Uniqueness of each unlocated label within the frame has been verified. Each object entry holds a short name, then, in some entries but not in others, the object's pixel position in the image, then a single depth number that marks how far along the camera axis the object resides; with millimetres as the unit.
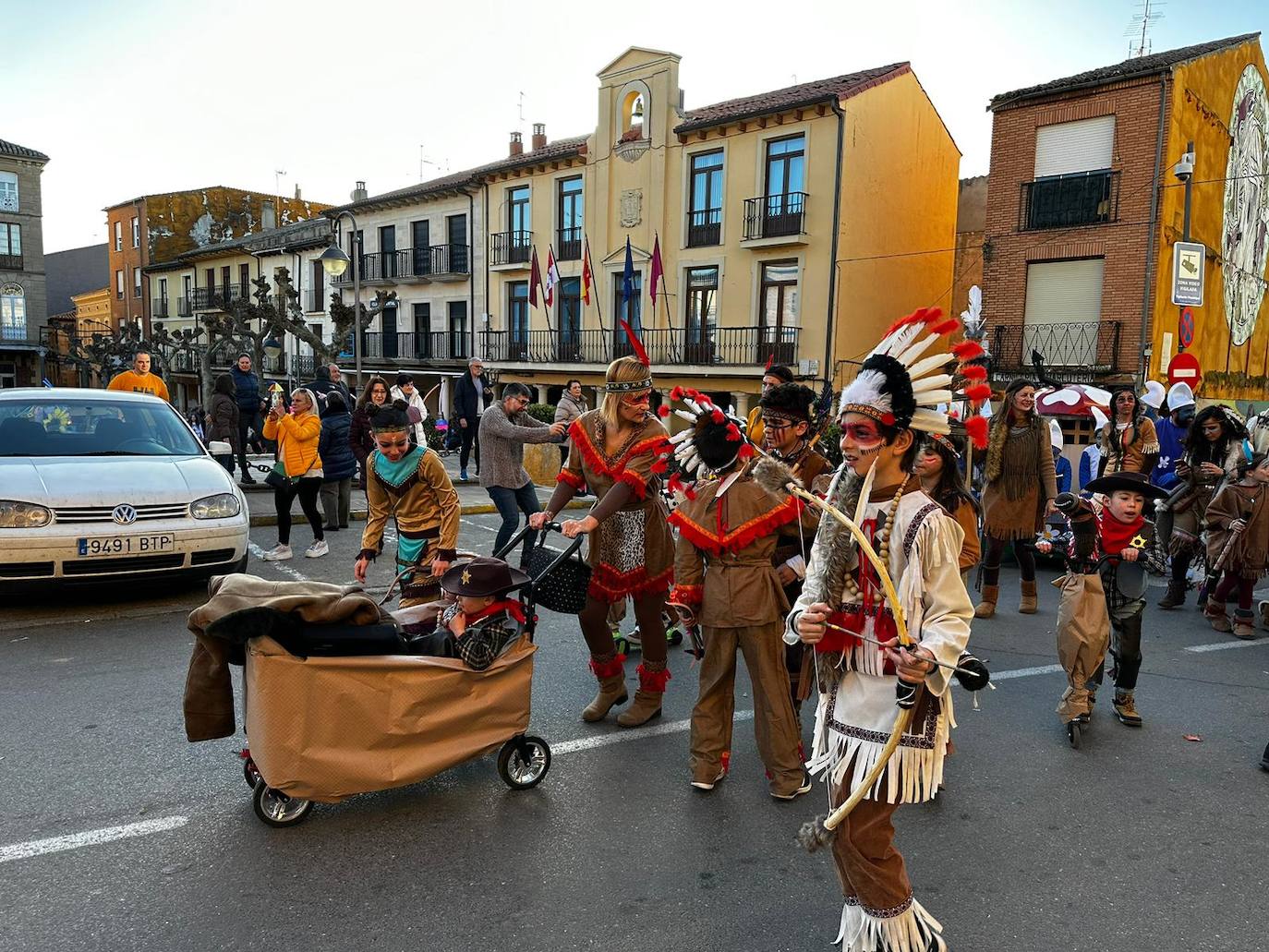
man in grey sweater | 7820
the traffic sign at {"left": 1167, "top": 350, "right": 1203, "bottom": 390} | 12375
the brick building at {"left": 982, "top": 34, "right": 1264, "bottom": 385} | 17672
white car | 6043
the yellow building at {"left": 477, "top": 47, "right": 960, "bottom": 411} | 22719
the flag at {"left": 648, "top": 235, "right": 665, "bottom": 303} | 22328
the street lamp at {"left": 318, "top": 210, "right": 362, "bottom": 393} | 15195
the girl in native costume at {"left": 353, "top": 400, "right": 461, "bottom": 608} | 4977
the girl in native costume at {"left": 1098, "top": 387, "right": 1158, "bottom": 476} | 8867
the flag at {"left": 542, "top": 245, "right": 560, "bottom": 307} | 23359
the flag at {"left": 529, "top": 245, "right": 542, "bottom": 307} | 24672
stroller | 3303
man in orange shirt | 10325
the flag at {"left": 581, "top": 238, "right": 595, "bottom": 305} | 24406
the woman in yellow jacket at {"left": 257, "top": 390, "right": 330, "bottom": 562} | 8477
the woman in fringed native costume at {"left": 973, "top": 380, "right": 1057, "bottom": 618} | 7543
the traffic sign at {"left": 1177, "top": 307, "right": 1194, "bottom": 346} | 14008
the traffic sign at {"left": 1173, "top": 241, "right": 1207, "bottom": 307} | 13969
